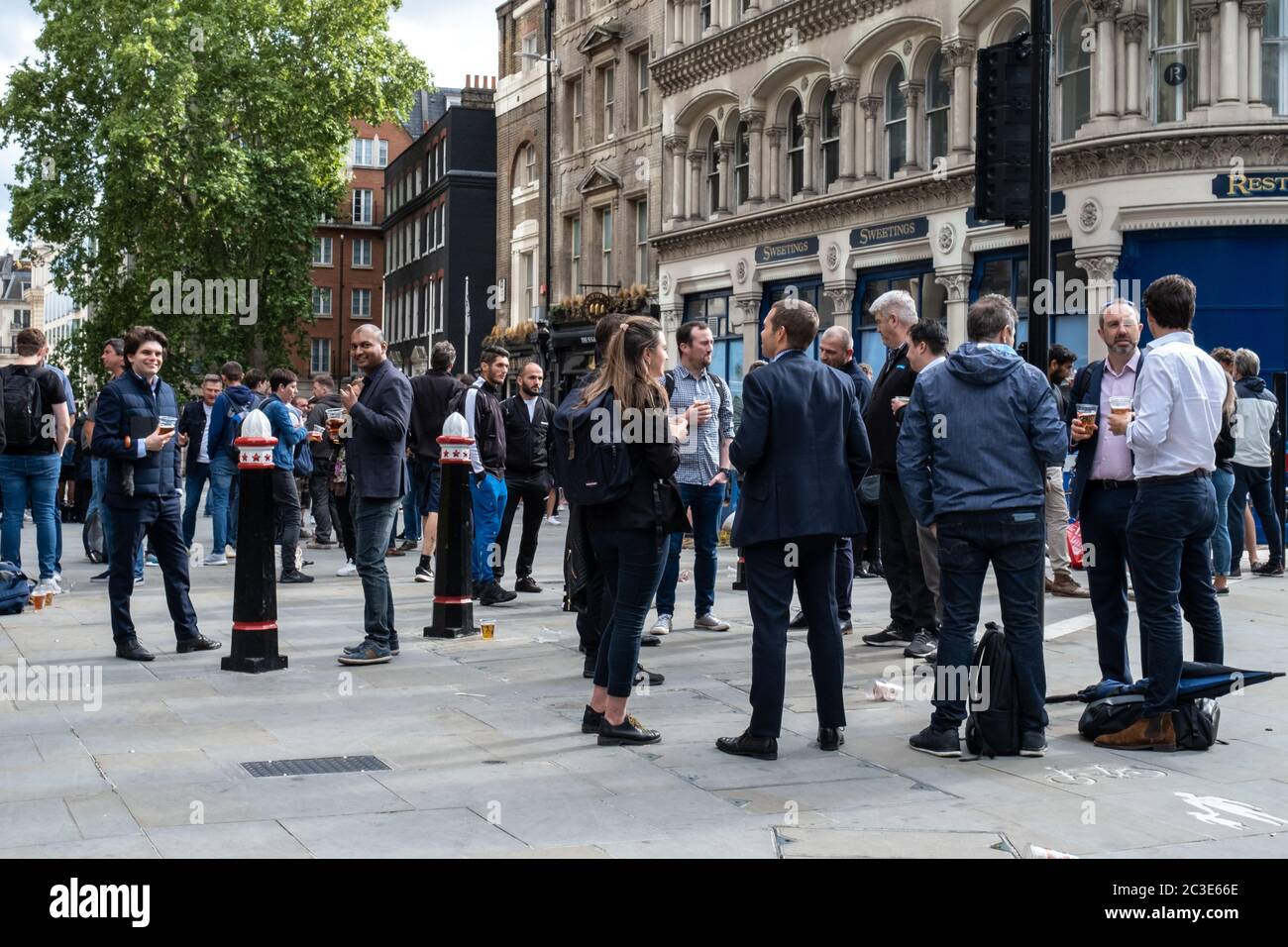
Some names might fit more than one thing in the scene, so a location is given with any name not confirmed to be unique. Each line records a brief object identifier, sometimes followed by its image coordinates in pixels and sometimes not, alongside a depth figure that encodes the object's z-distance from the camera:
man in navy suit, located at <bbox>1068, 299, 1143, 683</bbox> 7.45
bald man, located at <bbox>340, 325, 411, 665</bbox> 9.17
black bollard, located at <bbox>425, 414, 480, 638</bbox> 10.48
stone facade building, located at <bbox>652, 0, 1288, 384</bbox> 19.41
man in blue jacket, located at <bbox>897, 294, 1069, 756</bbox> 6.77
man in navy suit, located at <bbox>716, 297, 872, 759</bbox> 6.79
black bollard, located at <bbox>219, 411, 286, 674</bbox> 8.99
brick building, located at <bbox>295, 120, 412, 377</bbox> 77.19
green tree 42.69
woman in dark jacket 6.92
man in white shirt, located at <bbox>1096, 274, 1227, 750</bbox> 6.82
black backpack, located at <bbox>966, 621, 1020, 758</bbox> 6.75
